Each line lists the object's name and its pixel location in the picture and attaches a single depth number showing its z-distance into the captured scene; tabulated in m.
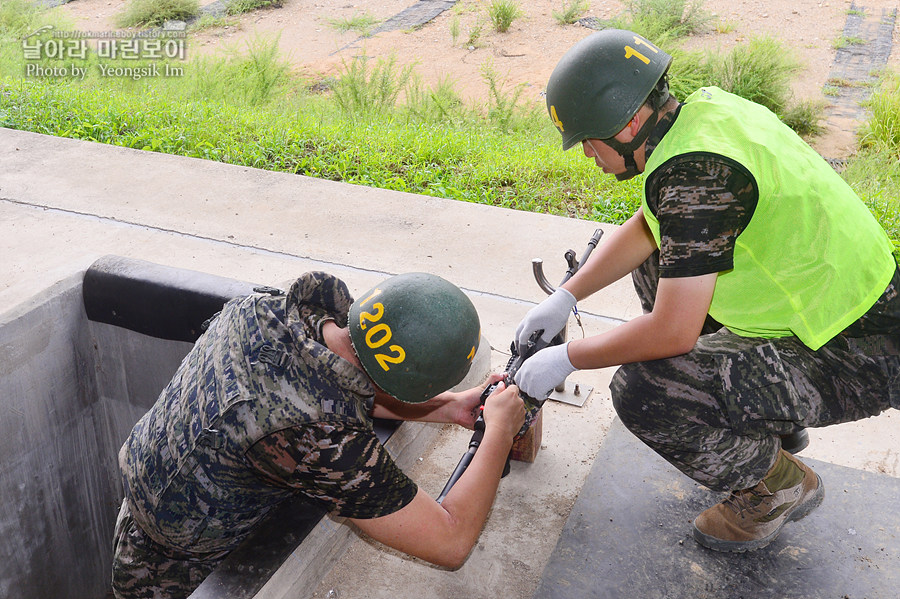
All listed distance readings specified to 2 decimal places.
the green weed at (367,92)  7.99
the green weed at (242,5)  14.27
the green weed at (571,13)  13.12
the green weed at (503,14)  12.89
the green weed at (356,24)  13.43
